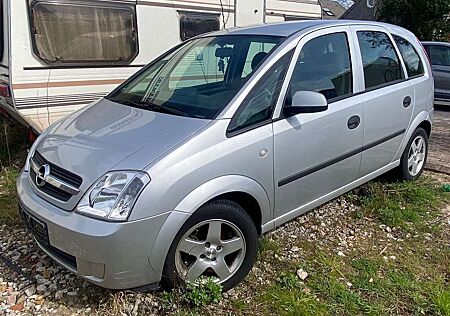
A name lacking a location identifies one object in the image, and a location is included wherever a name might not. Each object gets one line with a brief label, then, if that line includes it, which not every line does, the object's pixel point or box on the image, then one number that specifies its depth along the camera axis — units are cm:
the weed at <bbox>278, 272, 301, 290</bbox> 306
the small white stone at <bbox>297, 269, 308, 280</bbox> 318
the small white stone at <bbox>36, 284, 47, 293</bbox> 300
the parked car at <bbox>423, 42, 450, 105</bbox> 1015
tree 1958
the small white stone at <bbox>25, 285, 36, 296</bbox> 298
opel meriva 253
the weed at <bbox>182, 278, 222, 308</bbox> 278
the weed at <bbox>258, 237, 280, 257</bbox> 346
